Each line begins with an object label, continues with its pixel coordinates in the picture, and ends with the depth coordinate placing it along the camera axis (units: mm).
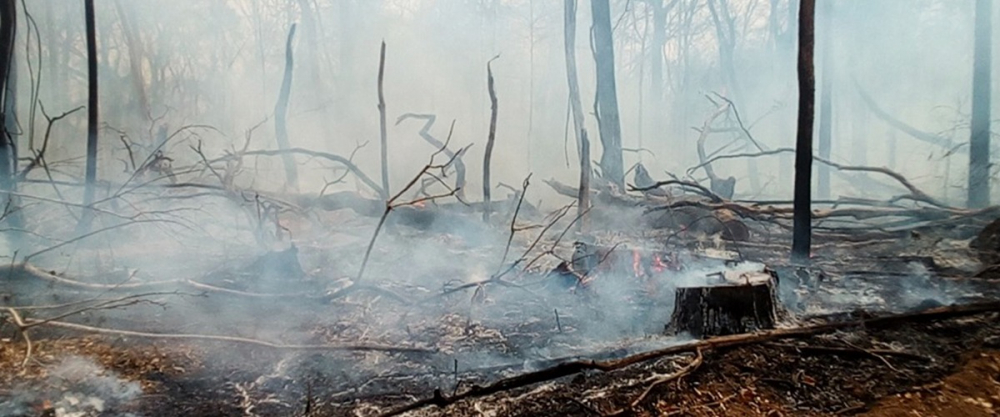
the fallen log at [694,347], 2713
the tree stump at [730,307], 3902
